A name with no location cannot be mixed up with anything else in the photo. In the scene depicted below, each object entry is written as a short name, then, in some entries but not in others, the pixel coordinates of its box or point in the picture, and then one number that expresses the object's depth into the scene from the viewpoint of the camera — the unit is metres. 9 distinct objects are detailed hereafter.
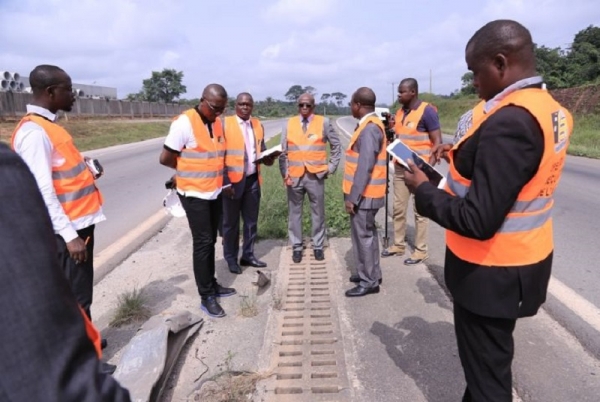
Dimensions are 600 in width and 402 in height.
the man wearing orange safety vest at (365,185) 3.94
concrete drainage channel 2.57
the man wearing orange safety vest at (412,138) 4.84
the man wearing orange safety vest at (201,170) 3.63
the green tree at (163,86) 58.03
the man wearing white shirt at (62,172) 2.52
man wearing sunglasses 5.04
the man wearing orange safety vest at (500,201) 1.55
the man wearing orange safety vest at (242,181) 4.78
